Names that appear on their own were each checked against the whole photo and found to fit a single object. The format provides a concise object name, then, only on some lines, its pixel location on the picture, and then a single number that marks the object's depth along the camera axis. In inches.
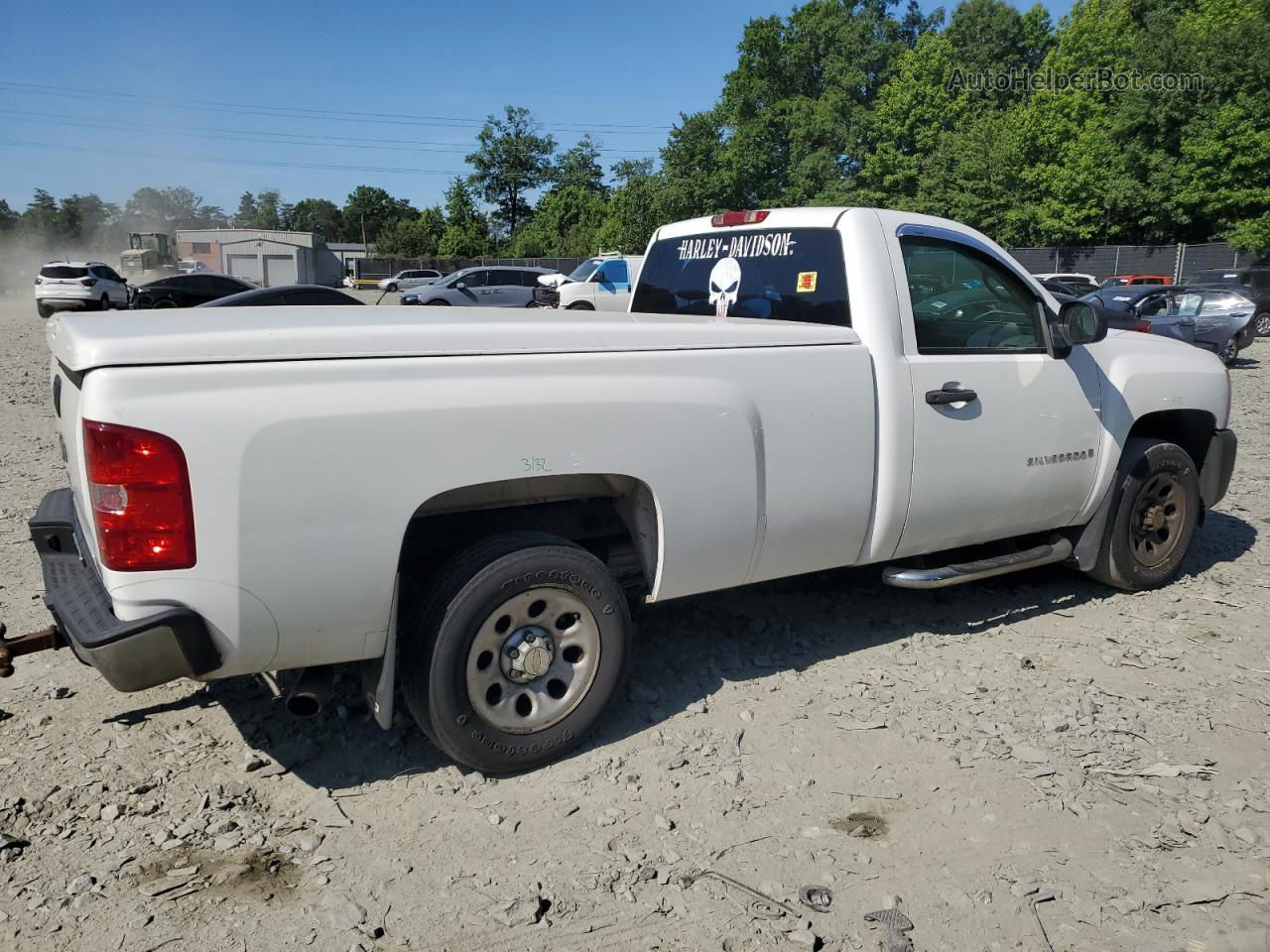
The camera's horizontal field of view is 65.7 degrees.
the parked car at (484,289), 1092.5
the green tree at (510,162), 3408.0
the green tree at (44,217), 3321.9
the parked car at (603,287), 891.4
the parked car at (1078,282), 1040.8
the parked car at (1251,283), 906.1
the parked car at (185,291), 1062.4
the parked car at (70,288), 1149.7
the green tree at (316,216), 5452.8
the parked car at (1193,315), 681.6
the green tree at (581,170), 3332.4
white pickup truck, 108.5
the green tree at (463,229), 2960.1
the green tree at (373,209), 4394.7
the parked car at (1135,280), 1130.0
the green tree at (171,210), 5821.9
